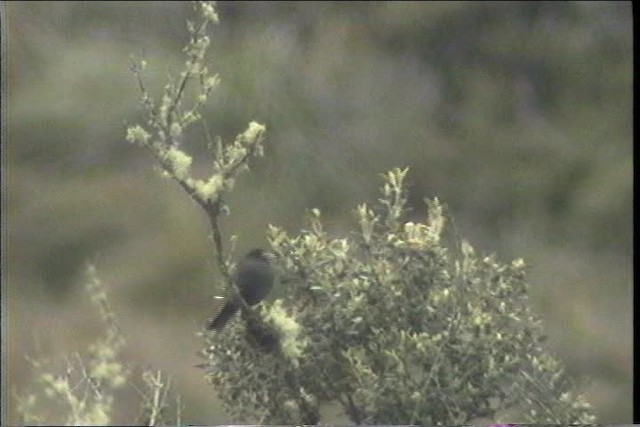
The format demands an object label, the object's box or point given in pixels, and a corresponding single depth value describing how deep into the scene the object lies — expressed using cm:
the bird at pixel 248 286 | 697
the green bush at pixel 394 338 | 682
